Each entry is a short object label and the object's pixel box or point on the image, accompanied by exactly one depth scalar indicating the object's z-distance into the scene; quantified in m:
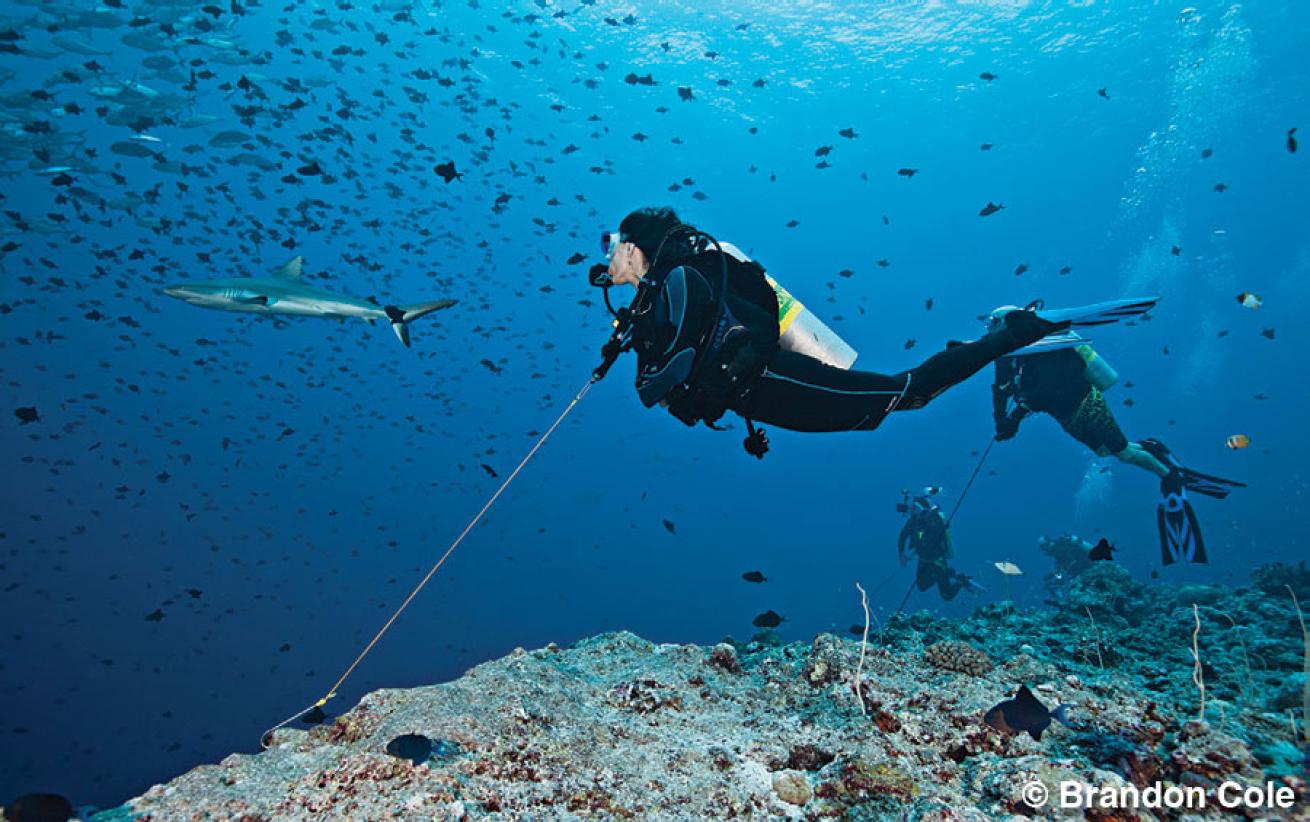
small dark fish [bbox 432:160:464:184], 8.65
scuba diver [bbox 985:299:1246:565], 7.43
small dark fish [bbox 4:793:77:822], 1.92
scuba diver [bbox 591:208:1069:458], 3.81
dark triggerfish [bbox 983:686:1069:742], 2.58
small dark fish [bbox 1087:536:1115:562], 5.42
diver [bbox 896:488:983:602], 13.49
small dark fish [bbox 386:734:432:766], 2.24
